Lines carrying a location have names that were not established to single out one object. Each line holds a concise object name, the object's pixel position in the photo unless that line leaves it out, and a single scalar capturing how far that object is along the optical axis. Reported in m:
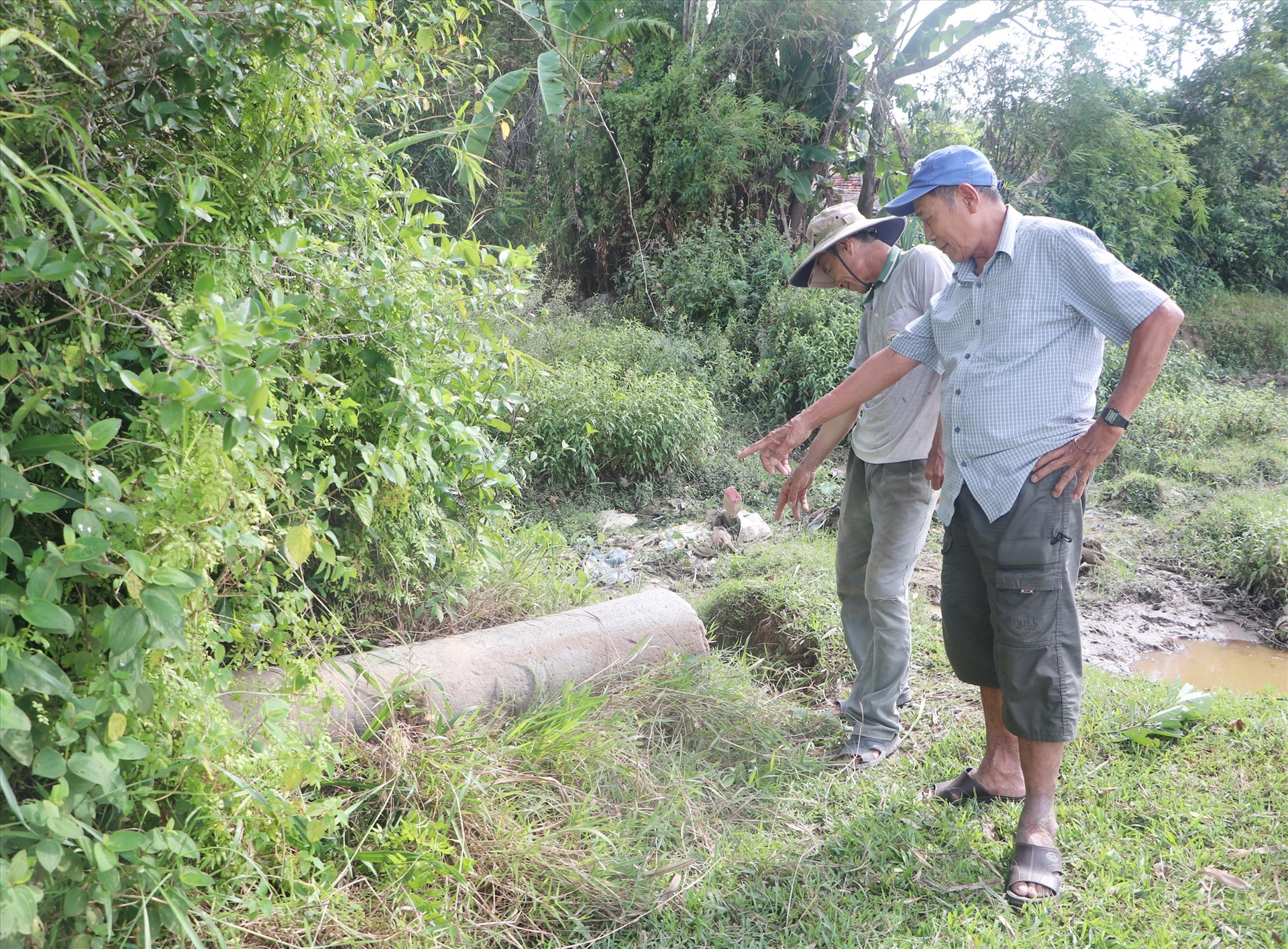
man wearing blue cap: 2.54
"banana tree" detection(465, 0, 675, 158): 5.36
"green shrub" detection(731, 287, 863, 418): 8.13
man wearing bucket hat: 3.37
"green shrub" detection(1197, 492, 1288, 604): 5.17
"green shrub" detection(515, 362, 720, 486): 6.51
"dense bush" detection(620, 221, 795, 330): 9.44
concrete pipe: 2.67
